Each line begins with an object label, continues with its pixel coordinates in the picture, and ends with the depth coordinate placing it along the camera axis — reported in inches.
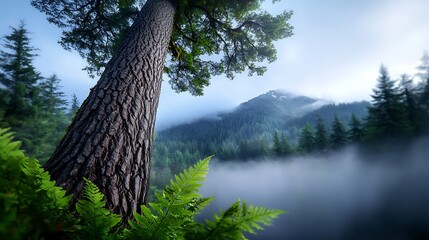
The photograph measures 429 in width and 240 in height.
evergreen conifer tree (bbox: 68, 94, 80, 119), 1297.5
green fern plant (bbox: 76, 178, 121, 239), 27.7
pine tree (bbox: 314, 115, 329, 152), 1996.8
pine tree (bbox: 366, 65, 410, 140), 1325.0
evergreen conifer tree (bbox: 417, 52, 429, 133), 1244.5
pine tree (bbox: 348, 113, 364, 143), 1640.0
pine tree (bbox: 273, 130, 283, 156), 2439.7
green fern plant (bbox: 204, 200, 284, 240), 21.8
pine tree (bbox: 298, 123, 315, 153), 2193.7
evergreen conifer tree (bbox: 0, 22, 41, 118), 585.3
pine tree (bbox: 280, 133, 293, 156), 2547.0
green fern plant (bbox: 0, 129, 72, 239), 15.4
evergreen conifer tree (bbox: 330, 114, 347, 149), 1806.8
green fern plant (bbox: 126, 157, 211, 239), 28.5
